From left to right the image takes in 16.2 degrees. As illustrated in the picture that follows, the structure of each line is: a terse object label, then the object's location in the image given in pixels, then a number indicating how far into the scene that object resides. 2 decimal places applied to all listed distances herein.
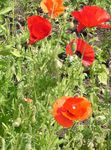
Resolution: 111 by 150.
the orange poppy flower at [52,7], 1.94
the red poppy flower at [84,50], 1.79
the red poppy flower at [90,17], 1.76
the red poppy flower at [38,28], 1.74
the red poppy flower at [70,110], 1.53
